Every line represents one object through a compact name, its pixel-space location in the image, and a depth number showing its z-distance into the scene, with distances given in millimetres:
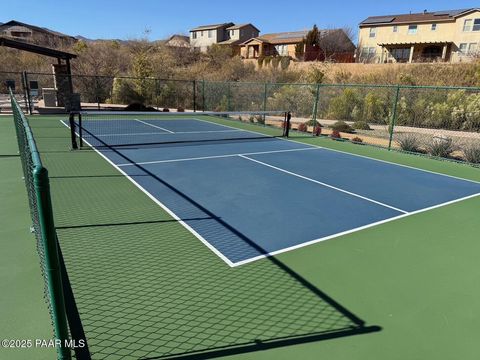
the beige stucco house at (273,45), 61625
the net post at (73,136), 10511
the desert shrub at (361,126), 19078
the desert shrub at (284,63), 41750
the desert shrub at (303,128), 17122
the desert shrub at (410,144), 13219
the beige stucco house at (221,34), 73481
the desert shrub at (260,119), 19450
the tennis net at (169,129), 12885
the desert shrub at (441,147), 12422
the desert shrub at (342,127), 17547
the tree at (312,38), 54688
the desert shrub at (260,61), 47431
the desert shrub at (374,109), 20391
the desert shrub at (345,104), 21906
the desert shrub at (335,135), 15339
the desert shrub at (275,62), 43672
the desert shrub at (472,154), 11398
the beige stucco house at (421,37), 43641
